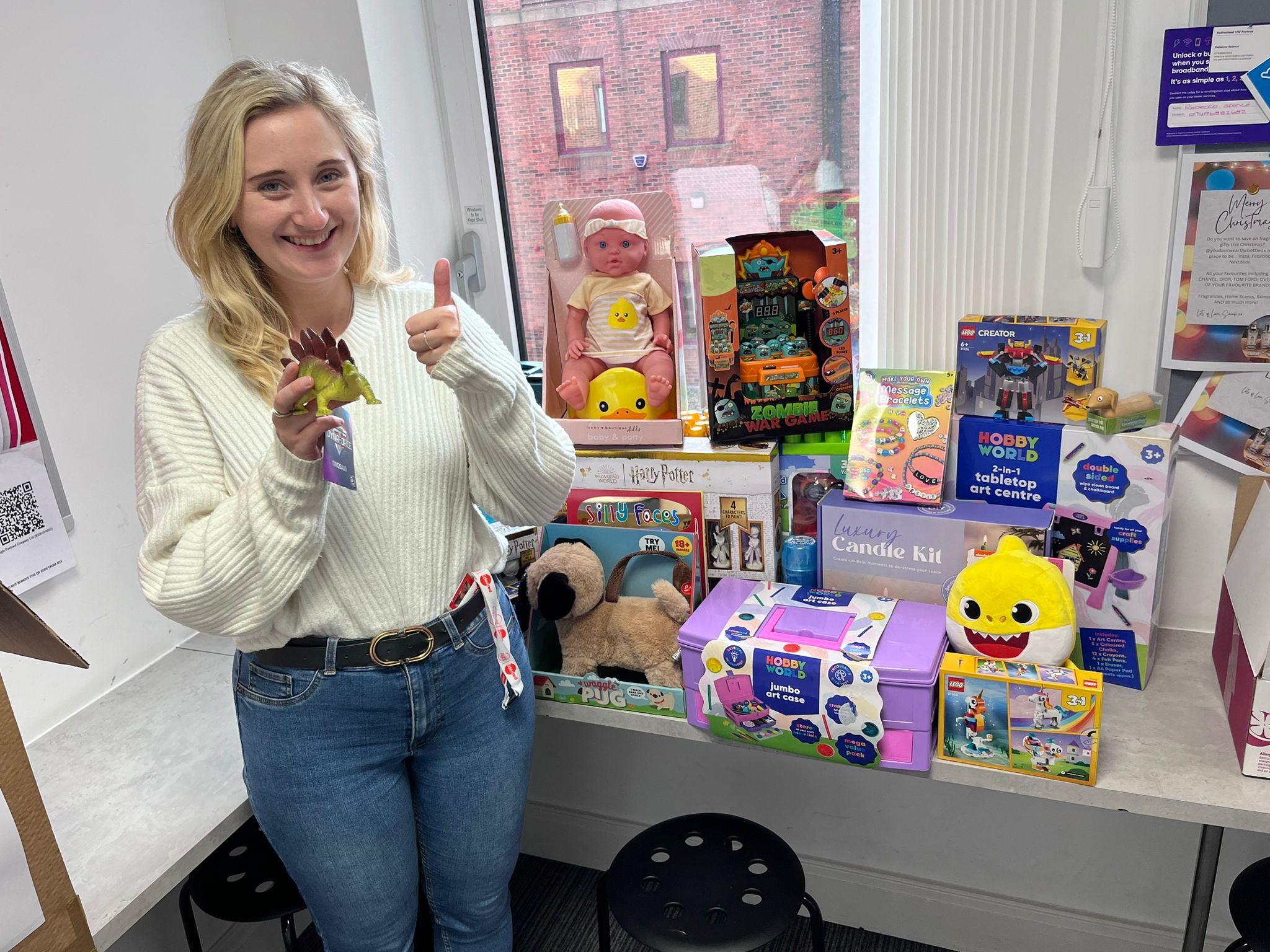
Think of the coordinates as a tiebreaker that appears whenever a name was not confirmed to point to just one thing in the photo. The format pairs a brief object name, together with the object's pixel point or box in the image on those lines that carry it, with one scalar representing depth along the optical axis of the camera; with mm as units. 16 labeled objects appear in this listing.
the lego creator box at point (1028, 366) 1487
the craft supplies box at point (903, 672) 1281
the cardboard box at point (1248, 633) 1191
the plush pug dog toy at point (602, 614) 1592
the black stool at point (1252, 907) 1244
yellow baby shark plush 1280
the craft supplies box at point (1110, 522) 1412
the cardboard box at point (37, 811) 771
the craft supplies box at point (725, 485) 1621
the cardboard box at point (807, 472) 1640
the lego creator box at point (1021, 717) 1216
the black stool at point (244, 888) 1508
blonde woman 1108
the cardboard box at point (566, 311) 1667
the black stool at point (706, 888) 1329
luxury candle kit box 1451
